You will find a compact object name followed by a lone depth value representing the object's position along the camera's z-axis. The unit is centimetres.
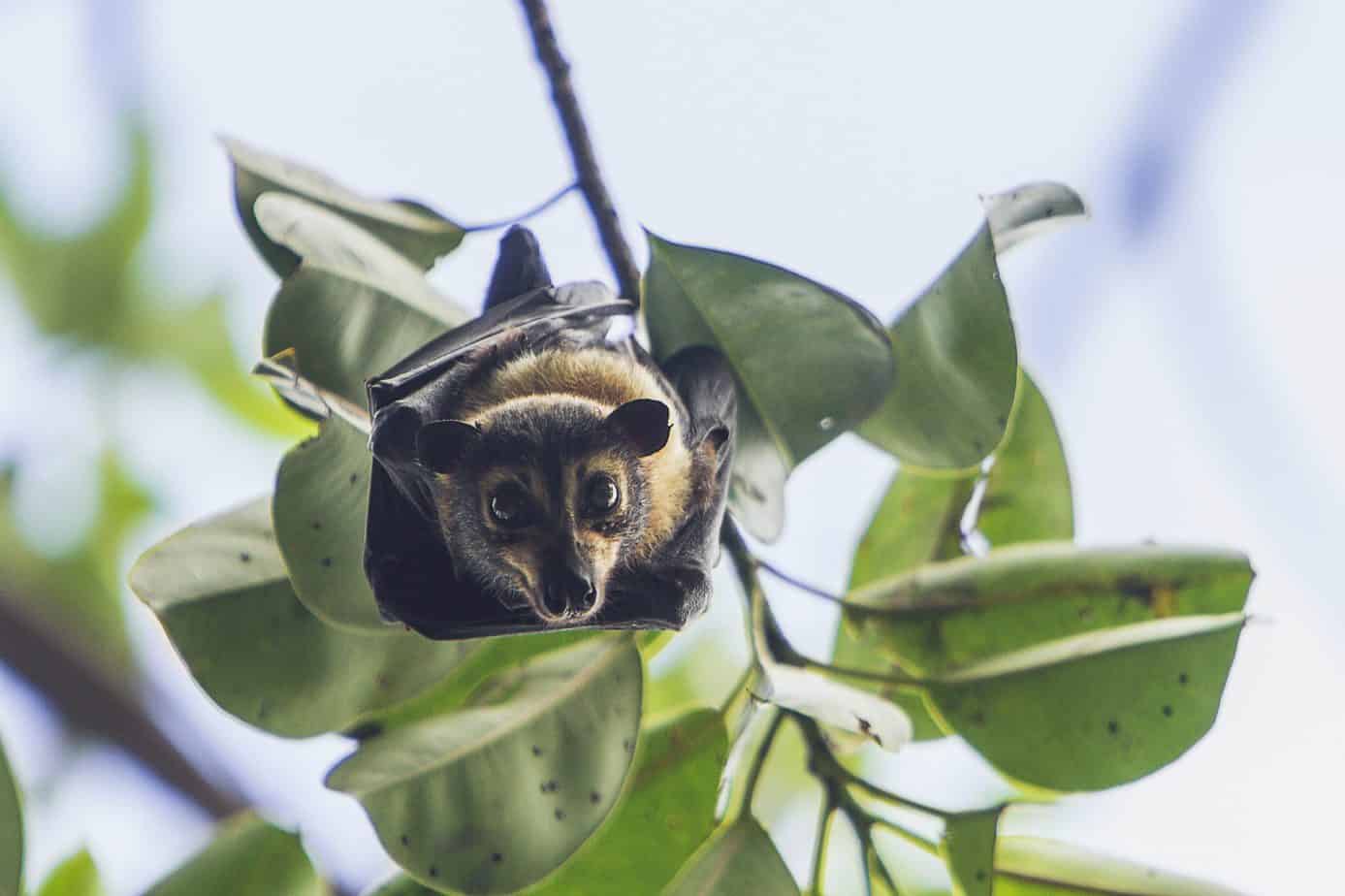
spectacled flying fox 489
